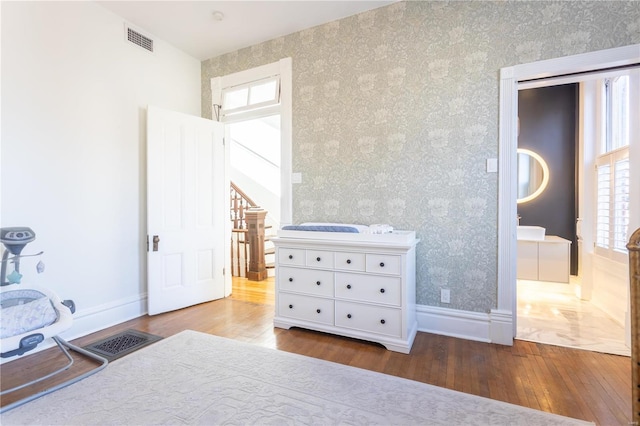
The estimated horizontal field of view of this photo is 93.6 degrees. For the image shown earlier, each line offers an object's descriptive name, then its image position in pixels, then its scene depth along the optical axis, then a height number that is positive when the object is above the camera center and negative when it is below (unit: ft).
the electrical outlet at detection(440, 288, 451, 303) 8.70 -2.53
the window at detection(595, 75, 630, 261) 9.53 +1.12
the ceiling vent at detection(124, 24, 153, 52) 10.00 +5.86
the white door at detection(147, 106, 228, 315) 10.25 -0.02
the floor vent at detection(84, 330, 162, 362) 7.54 -3.62
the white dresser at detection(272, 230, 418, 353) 7.70 -2.12
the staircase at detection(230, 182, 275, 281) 15.39 -1.69
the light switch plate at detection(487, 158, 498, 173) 8.13 +1.17
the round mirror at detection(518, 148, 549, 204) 15.26 +1.70
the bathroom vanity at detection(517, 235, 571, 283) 13.43 -2.37
